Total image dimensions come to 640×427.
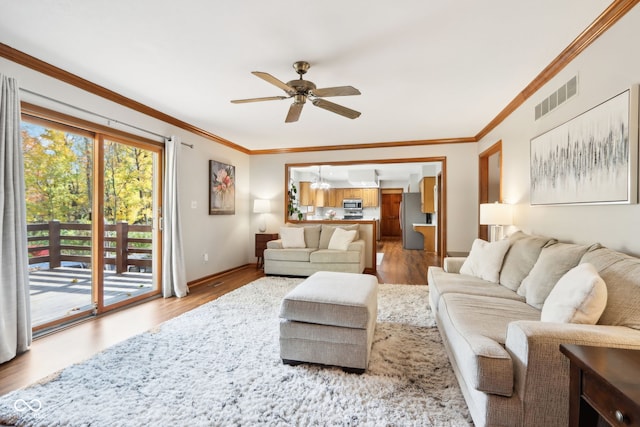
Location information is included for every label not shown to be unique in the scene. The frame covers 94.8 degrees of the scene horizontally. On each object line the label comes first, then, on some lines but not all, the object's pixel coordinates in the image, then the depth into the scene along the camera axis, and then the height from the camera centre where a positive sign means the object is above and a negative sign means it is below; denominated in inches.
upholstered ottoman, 80.4 -33.1
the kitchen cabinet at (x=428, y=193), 326.6 +19.2
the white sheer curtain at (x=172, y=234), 157.2 -12.5
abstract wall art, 71.1 +15.7
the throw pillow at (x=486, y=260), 110.0 -19.8
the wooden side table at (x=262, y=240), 229.5 -23.2
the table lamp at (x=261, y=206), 234.8 +3.5
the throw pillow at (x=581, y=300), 55.5 -17.6
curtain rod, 100.5 +40.3
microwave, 440.8 +9.5
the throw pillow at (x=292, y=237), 213.0 -19.4
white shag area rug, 63.4 -44.7
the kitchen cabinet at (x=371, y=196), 445.7 +21.7
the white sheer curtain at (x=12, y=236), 89.1 -7.9
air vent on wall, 94.8 +39.9
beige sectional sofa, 49.9 -25.8
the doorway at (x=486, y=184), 195.2 +17.7
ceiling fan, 97.3 +40.4
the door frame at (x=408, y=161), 211.6 +33.5
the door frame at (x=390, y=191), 462.9 +30.6
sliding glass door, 110.9 -3.8
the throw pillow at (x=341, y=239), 201.9 -19.8
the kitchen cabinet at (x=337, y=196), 452.1 +22.0
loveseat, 193.3 -27.6
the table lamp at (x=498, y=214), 140.3 -1.9
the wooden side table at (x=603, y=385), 31.1 -20.2
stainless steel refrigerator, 356.5 -9.7
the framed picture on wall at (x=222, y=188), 198.8 +15.8
